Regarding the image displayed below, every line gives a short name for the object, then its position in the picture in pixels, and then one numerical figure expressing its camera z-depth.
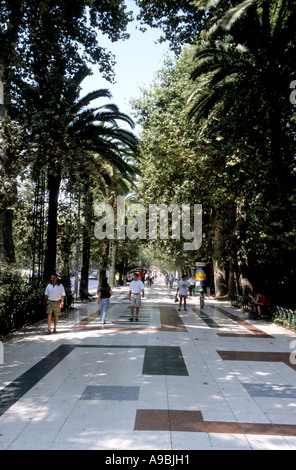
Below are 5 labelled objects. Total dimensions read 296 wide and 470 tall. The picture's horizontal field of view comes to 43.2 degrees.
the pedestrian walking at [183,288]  16.09
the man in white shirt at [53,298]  9.77
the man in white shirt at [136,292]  12.39
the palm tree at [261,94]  11.02
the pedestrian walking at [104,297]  11.42
